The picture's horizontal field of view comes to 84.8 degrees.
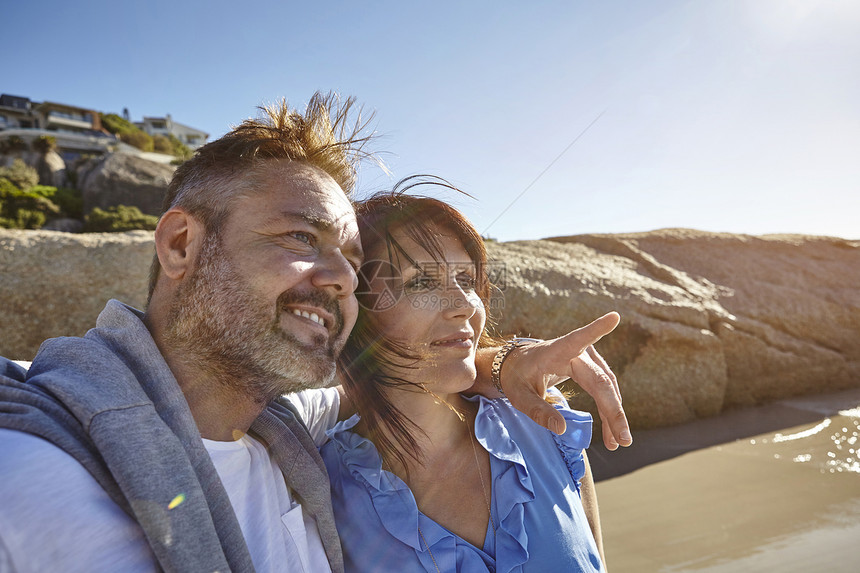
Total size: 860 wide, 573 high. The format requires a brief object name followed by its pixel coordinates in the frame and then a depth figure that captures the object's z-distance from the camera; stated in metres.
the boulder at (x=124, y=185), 20.12
